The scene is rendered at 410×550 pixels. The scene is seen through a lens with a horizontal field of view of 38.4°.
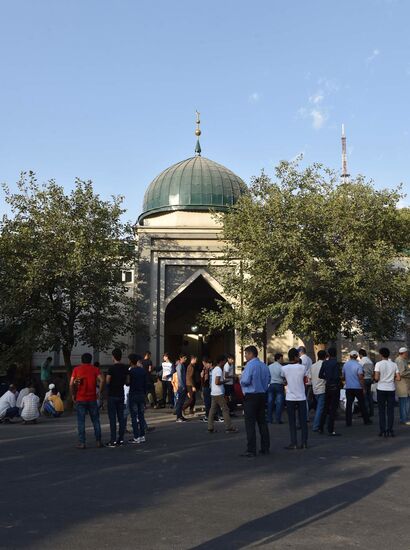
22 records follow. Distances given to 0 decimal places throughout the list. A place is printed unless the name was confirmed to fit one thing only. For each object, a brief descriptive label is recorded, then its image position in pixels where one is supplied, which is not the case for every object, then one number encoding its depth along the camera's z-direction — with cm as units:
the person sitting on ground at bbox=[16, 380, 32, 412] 1555
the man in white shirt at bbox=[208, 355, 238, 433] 1175
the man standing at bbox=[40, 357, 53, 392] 1984
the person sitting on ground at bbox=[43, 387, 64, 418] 1630
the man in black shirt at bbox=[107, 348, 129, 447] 1029
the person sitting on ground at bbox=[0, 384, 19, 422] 1507
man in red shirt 1004
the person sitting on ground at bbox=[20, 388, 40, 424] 1448
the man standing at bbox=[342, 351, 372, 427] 1256
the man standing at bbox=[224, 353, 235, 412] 1431
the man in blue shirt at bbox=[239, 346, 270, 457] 892
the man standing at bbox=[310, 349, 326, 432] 1180
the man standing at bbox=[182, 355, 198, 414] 1462
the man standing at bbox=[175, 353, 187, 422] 1400
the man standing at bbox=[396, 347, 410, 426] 1272
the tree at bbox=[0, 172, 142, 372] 1839
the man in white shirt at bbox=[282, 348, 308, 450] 977
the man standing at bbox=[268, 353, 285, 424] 1327
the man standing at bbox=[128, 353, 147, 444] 1061
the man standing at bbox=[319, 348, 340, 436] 1157
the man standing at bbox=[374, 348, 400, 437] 1097
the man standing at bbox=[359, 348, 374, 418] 1478
